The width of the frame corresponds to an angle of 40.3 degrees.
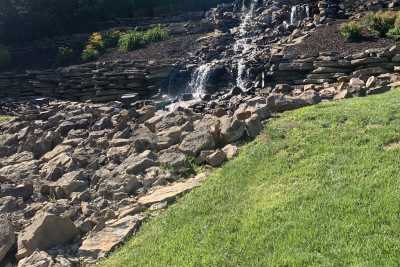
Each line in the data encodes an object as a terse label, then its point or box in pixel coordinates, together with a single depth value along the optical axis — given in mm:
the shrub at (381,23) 18047
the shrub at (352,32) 17859
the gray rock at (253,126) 9109
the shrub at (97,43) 26297
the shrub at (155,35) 26078
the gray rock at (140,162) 8852
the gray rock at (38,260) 6512
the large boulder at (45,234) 6969
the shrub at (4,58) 26297
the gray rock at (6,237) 7086
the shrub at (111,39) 26703
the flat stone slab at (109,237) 6773
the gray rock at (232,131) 9039
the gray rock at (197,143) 8930
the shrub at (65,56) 25922
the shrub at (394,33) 17328
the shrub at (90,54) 25125
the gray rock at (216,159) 8492
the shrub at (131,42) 25359
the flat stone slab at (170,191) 7652
